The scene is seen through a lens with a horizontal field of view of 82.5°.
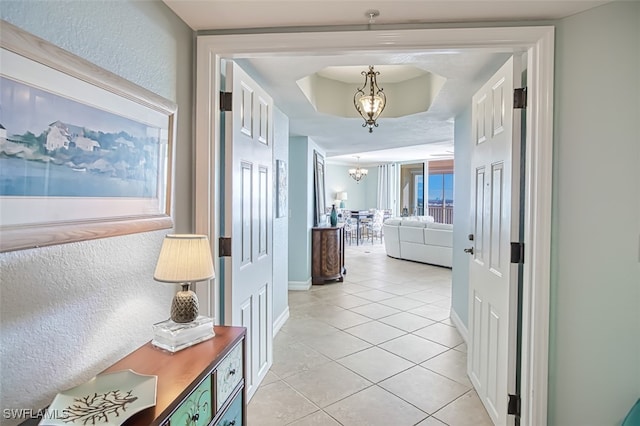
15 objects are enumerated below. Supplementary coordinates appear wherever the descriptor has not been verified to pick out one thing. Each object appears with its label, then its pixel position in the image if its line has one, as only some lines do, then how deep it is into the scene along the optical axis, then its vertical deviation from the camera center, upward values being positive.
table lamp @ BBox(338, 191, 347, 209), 12.64 +0.32
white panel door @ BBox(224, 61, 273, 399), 2.08 -0.07
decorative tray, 0.93 -0.55
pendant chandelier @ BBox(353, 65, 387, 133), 3.14 +0.89
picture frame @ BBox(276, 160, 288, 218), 4.03 +0.20
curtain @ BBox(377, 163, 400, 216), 11.94 +0.68
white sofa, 6.90 -0.69
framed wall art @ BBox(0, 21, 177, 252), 0.92 +0.17
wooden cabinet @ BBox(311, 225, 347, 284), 5.57 -0.74
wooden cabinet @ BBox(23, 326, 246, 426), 1.07 -0.58
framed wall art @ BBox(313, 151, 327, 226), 5.86 +0.31
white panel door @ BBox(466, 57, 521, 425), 1.93 -0.19
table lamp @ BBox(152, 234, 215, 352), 1.41 -0.29
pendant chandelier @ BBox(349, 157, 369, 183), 11.79 +1.10
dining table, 10.84 -0.30
